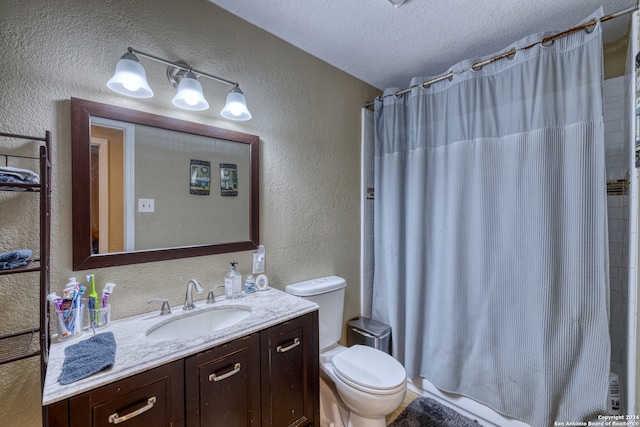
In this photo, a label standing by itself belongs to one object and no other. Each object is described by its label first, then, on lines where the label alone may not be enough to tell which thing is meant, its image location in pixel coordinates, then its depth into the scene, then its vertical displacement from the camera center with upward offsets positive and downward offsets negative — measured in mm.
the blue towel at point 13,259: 814 -126
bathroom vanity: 792 -558
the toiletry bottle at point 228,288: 1448 -388
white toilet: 1399 -881
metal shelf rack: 814 -197
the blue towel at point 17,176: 804 +132
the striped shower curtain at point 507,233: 1367 -124
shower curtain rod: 1266 +926
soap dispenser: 1452 -352
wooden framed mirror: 1108 +141
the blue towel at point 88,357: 792 -452
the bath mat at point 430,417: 1685 -1314
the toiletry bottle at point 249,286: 1523 -398
